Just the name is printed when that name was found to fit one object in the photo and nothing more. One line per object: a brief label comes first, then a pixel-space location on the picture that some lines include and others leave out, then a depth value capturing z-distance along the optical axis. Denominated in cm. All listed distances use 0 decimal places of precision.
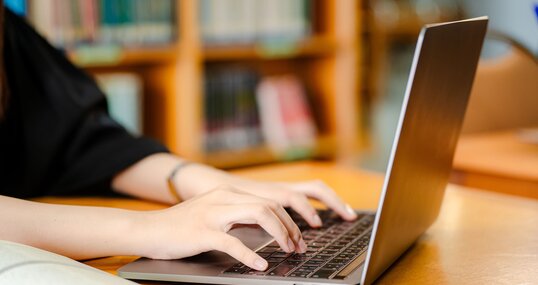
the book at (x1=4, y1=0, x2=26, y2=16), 223
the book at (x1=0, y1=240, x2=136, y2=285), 60
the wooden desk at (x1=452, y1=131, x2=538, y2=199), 144
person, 79
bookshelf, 262
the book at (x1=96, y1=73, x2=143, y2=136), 256
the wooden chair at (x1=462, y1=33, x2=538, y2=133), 210
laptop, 68
